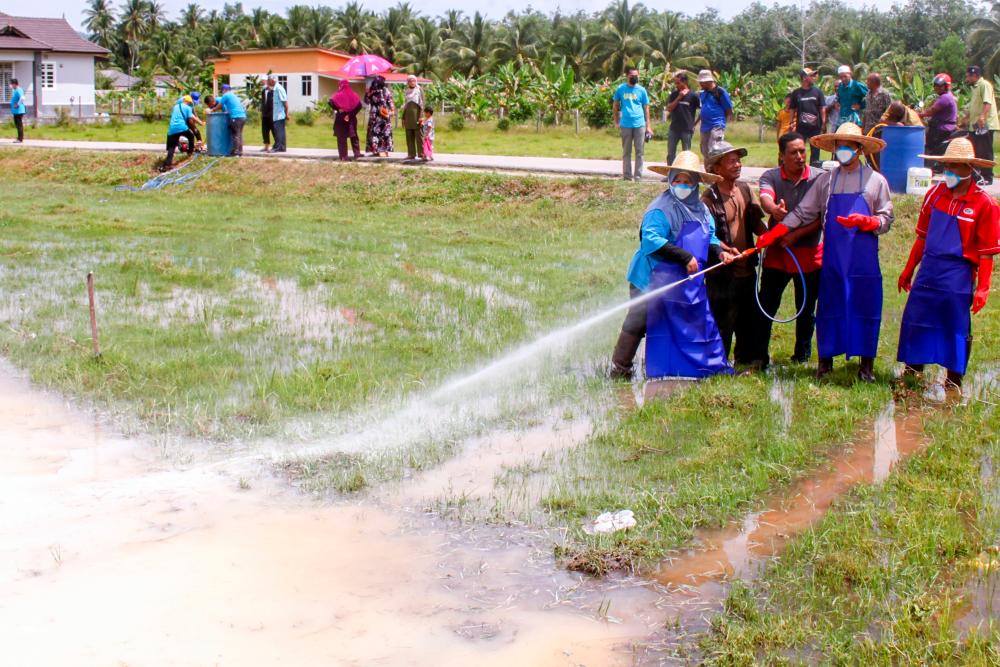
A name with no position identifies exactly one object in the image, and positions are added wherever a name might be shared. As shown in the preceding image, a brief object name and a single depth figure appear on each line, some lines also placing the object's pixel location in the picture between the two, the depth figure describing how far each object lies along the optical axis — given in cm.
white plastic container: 1488
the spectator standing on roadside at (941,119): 1598
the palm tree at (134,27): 8931
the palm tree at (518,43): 6581
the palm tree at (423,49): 6962
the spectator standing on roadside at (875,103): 1644
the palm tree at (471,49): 6638
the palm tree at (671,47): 6138
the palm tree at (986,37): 5681
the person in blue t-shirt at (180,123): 2255
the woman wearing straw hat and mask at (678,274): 788
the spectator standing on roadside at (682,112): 1666
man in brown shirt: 819
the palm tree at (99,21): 9238
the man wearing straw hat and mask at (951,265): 744
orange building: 5550
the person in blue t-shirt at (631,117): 1722
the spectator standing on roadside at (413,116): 2039
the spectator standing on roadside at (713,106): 1608
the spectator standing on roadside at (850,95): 1655
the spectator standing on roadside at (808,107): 1587
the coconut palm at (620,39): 6189
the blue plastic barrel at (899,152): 1514
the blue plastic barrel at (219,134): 2336
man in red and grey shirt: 819
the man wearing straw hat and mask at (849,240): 782
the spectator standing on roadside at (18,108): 2819
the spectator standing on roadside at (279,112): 2327
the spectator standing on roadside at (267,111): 2320
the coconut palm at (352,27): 7481
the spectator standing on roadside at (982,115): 1566
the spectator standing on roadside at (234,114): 2286
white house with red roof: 5212
